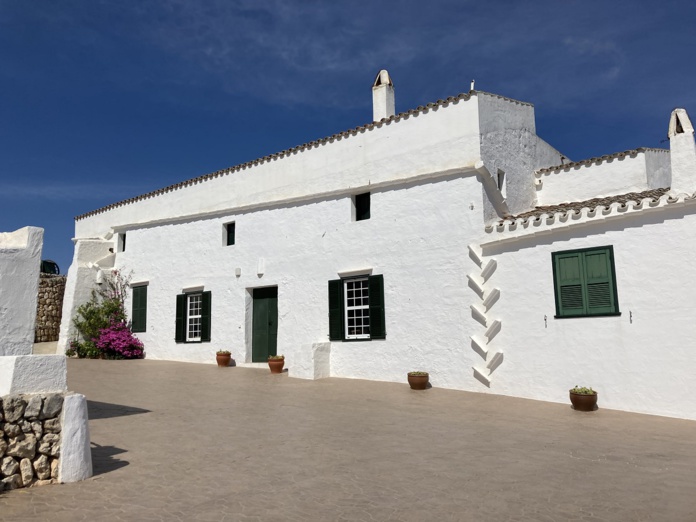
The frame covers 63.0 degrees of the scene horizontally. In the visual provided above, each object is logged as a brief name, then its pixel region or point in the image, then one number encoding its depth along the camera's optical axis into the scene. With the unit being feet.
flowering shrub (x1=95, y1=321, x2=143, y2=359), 61.73
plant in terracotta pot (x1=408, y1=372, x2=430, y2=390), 40.45
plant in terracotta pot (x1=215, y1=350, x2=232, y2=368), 53.98
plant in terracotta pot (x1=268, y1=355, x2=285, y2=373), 48.32
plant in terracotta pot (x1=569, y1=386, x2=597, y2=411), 33.03
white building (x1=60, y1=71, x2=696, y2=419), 33.45
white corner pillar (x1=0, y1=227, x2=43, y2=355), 23.44
